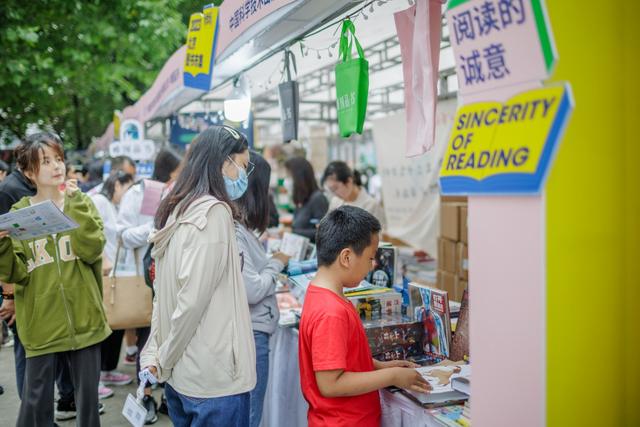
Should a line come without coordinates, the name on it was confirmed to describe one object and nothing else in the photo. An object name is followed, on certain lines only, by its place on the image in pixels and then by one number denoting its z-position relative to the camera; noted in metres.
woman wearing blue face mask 2.06
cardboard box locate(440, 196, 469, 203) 5.85
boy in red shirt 1.98
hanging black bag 3.82
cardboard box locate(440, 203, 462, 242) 5.77
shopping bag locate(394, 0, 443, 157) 2.44
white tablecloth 3.19
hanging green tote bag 2.79
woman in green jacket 3.10
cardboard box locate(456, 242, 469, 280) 5.58
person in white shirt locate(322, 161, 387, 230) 5.70
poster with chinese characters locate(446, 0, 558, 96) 1.33
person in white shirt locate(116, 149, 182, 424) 4.26
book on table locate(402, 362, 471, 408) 2.11
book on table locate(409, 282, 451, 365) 2.59
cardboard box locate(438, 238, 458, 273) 5.84
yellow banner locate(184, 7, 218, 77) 3.96
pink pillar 1.39
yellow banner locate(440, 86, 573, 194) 1.28
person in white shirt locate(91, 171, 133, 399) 4.96
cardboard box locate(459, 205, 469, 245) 5.66
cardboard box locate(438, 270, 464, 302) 5.66
